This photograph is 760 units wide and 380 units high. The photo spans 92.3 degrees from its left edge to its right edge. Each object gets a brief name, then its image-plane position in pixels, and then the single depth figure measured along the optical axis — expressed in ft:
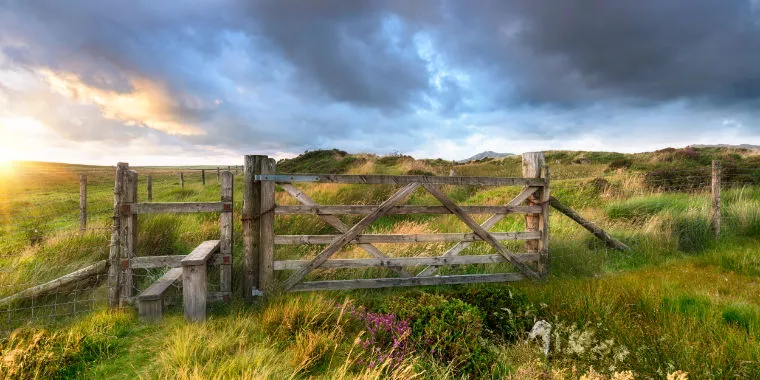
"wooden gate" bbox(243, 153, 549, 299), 17.42
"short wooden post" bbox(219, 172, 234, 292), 17.52
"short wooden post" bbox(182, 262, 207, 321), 14.19
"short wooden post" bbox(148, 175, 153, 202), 56.74
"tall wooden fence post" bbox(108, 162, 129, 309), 17.22
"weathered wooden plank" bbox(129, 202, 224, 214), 17.56
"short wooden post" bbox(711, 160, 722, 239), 29.76
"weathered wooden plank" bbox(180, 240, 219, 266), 14.12
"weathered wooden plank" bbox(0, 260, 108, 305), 17.02
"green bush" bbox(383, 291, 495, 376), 11.81
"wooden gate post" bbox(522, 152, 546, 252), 21.83
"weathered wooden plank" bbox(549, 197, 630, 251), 22.40
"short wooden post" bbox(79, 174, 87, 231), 35.16
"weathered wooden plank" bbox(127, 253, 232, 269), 17.49
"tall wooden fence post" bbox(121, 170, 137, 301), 17.47
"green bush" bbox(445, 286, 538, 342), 14.15
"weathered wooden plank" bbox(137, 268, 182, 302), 14.43
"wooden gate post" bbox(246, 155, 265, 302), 17.30
